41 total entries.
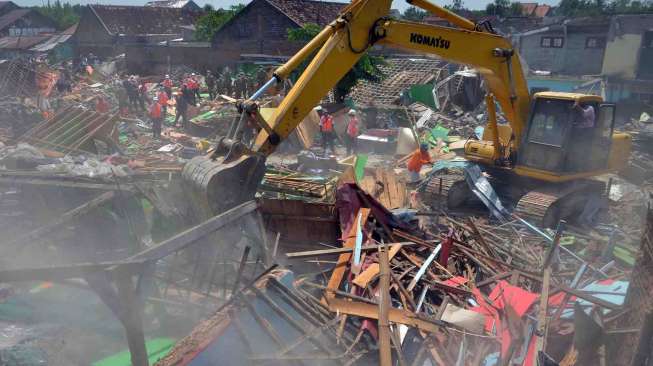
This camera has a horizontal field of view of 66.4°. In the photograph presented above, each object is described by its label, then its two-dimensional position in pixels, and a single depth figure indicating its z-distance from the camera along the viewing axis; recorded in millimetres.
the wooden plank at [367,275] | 5816
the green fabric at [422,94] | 21250
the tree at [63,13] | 59562
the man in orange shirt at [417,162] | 11414
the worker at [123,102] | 18938
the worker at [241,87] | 21609
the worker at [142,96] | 19906
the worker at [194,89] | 18750
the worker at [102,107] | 17141
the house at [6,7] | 60031
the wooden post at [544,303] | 4660
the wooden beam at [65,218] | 4941
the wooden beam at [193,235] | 3517
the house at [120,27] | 38906
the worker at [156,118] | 15484
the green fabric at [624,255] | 7412
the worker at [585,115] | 8406
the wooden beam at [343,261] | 5969
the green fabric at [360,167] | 11026
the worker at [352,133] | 14883
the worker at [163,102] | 17869
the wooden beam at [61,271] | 3133
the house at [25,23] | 51719
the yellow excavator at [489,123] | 6039
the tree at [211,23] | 34812
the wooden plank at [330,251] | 6457
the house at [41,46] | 39966
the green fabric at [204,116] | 16953
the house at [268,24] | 29047
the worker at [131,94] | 19656
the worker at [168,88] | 21255
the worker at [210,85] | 22873
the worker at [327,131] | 14764
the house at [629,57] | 23562
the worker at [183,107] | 17344
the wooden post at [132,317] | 3301
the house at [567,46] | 26875
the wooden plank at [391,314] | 5156
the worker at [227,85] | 22264
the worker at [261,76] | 21719
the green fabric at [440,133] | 16525
